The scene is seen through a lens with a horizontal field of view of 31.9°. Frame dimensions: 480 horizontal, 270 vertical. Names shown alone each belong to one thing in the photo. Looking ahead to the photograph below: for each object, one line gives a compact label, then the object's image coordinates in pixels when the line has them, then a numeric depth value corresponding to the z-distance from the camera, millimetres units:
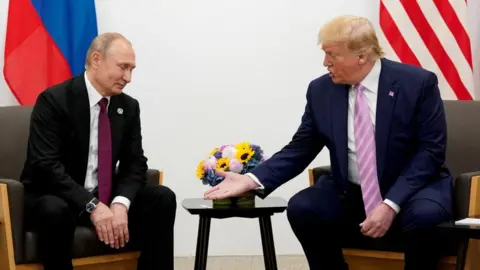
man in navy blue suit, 3402
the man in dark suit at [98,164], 3520
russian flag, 4699
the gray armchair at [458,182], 3275
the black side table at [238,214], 3492
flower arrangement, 3635
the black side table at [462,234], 2848
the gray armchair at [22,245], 3334
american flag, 4680
